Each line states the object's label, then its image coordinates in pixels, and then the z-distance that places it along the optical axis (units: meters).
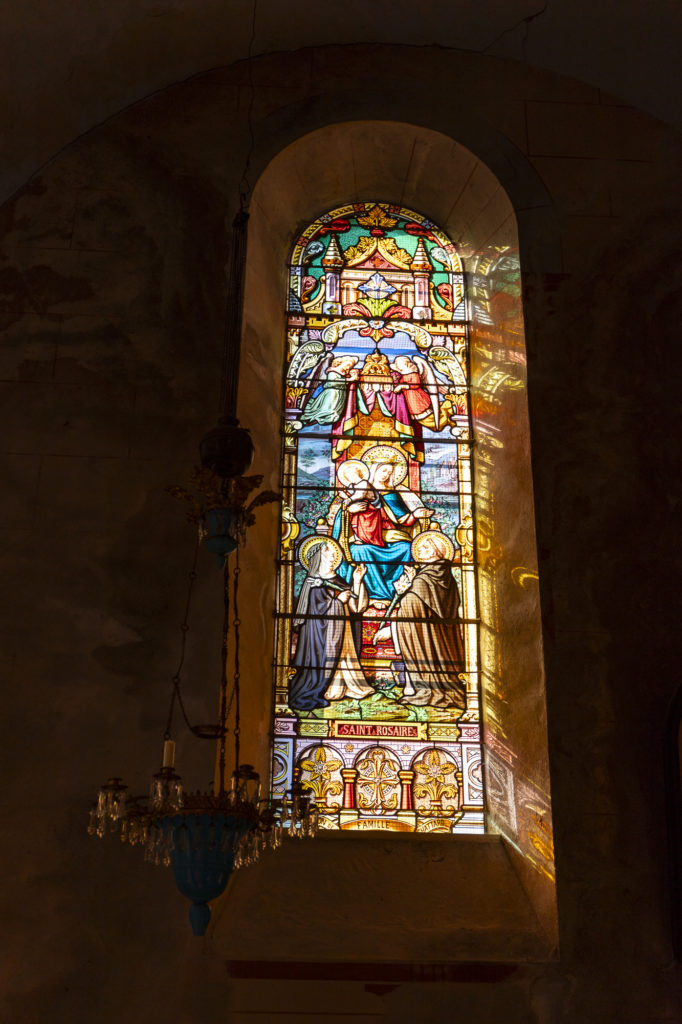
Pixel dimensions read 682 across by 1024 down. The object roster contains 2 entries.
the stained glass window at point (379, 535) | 5.71
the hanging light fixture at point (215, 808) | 3.86
